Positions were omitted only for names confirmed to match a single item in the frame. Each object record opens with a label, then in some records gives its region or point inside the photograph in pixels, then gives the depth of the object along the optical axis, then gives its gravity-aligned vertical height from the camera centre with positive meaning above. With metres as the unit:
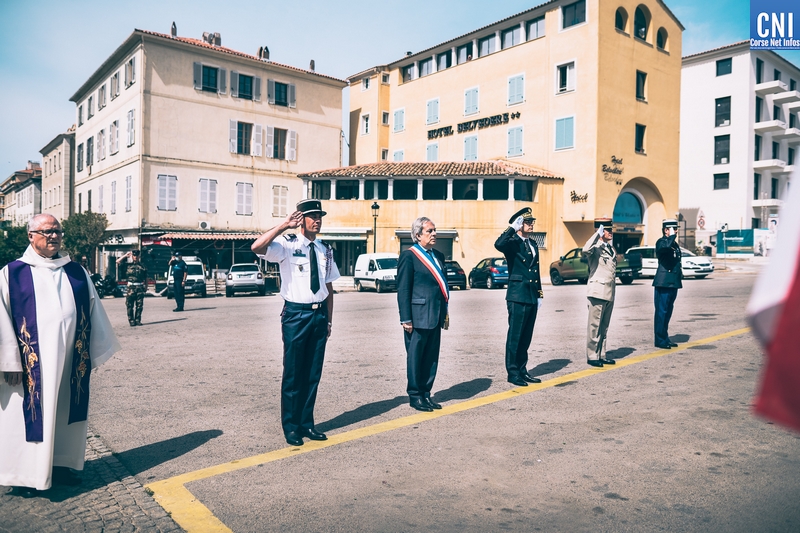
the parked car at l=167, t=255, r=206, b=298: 26.88 -1.23
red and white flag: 1.30 -0.14
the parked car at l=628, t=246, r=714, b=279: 29.80 -0.36
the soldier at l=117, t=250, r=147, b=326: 14.55 -0.92
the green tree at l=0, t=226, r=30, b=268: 48.41 +0.45
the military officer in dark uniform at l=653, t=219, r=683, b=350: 9.81 -0.43
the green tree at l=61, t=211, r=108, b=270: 37.06 +1.04
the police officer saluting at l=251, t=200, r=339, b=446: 5.21 -0.55
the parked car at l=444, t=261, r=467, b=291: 27.97 -1.00
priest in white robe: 4.05 -0.76
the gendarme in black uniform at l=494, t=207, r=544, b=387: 7.49 -0.45
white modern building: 47.53 +9.48
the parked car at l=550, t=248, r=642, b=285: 28.20 -0.57
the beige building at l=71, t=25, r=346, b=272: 34.97 +6.58
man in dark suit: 6.36 -0.55
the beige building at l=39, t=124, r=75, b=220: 49.81 +6.26
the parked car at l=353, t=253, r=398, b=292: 27.73 -0.87
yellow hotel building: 34.38 +6.32
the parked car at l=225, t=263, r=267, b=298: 27.03 -1.29
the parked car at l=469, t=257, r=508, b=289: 28.91 -0.91
